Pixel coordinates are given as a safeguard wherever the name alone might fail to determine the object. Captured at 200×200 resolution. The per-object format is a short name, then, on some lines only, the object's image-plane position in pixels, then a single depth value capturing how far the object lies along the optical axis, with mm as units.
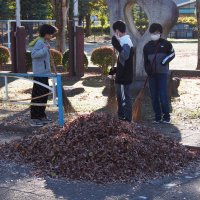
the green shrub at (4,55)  19145
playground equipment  8367
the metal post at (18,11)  20616
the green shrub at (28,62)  17594
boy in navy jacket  9227
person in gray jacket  9078
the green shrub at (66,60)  17859
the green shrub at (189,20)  54781
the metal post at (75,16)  16750
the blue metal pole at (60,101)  8338
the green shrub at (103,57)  16984
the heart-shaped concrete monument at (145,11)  12602
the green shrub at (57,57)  18969
